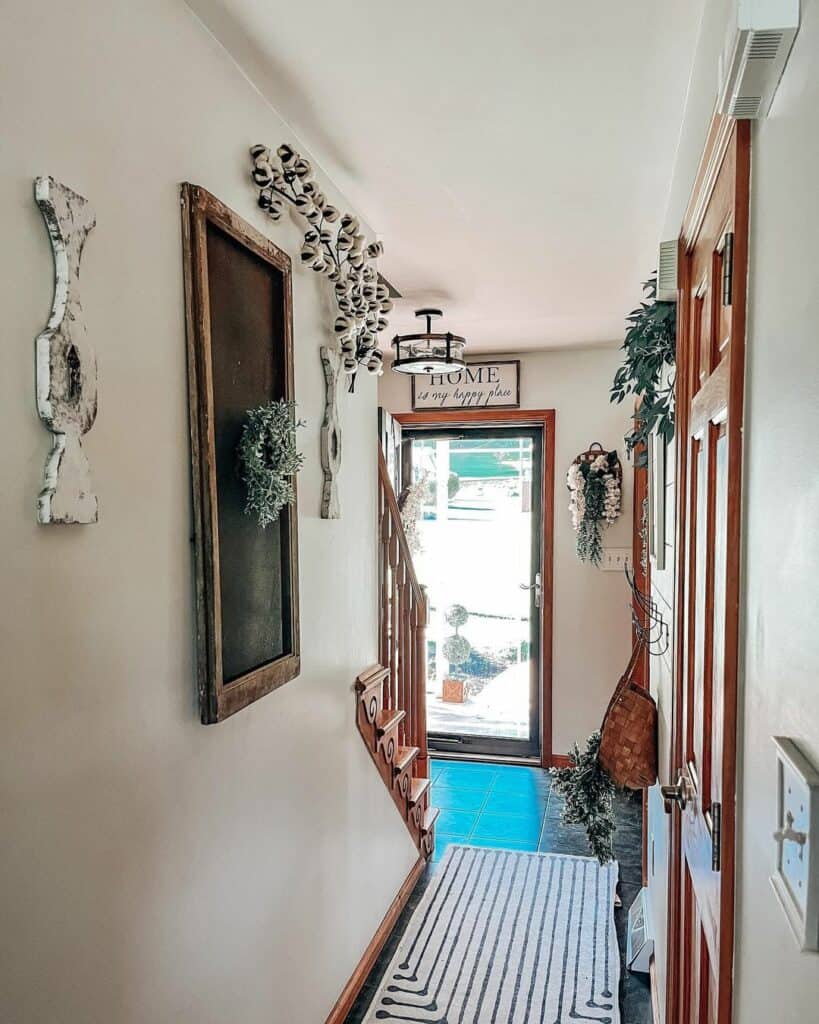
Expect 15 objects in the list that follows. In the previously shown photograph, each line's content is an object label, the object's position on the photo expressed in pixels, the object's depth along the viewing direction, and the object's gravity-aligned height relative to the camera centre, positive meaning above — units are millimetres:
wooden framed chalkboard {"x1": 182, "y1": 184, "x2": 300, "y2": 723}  1476 +74
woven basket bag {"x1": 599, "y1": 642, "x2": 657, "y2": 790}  2264 -761
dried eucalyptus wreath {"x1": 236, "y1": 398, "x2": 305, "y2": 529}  1637 +56
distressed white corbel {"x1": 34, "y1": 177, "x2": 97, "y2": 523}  1067 +165
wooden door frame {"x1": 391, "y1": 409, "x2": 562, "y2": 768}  4648 -410
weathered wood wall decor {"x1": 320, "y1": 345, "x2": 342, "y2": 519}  2227 +134
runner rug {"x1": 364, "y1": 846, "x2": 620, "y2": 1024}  2420 -1668
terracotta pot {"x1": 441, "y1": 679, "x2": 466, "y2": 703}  4992 -1356
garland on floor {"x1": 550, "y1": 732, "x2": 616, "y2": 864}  2467 -1019
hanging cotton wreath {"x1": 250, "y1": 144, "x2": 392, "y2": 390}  1810 +662
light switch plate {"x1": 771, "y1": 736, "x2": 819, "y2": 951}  622 -312
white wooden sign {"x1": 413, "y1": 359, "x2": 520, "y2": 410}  4688 +589
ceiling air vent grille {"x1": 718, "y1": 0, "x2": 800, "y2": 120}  744 +439
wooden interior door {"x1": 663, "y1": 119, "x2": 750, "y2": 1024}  1006 -160
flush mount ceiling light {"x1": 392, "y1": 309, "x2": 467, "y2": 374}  3532 +667
